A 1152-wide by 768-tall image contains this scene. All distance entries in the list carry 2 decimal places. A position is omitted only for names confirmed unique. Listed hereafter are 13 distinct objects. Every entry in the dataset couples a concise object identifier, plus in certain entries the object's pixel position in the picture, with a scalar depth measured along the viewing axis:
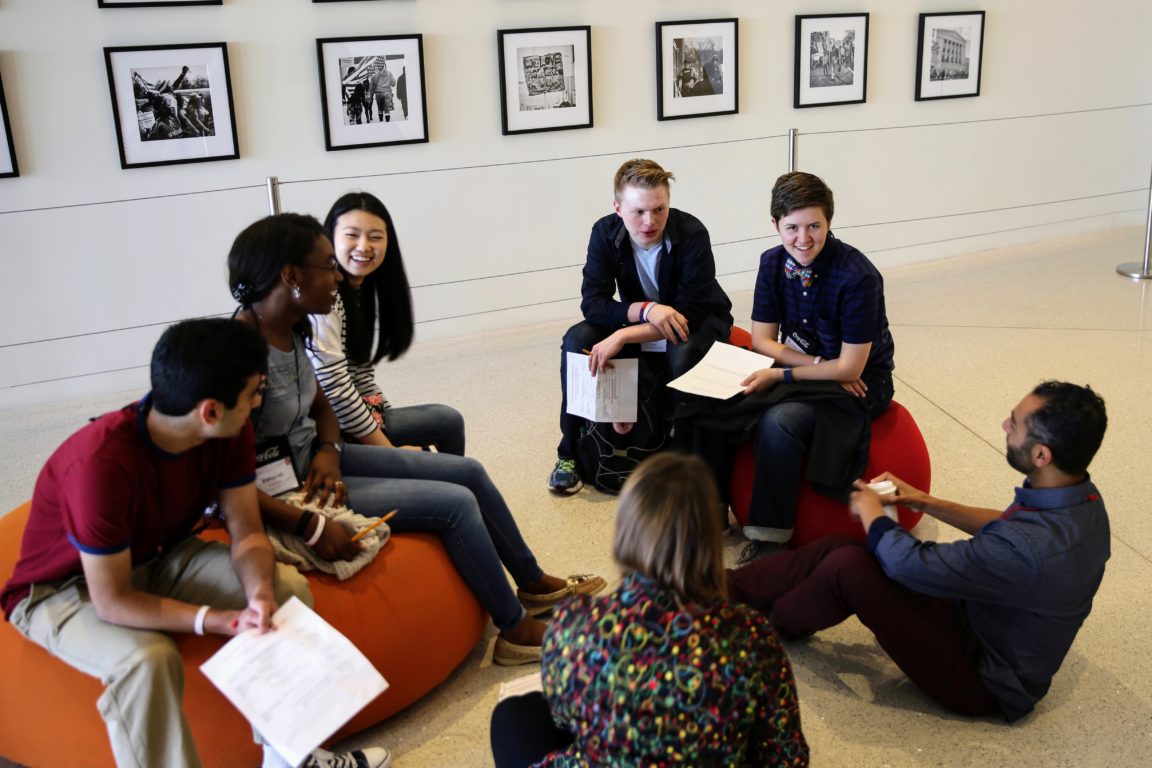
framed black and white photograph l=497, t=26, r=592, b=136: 6.81
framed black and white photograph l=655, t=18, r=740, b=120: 7.26
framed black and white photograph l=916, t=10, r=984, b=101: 8.19
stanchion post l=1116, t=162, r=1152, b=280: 8.00
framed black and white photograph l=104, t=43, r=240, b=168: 5.86
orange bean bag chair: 2.73
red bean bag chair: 3.88
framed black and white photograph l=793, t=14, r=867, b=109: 7.73
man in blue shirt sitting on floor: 2.80
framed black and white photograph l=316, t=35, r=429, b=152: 6.33
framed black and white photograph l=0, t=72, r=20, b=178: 5.62
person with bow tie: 3.88
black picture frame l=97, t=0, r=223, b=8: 5.72
